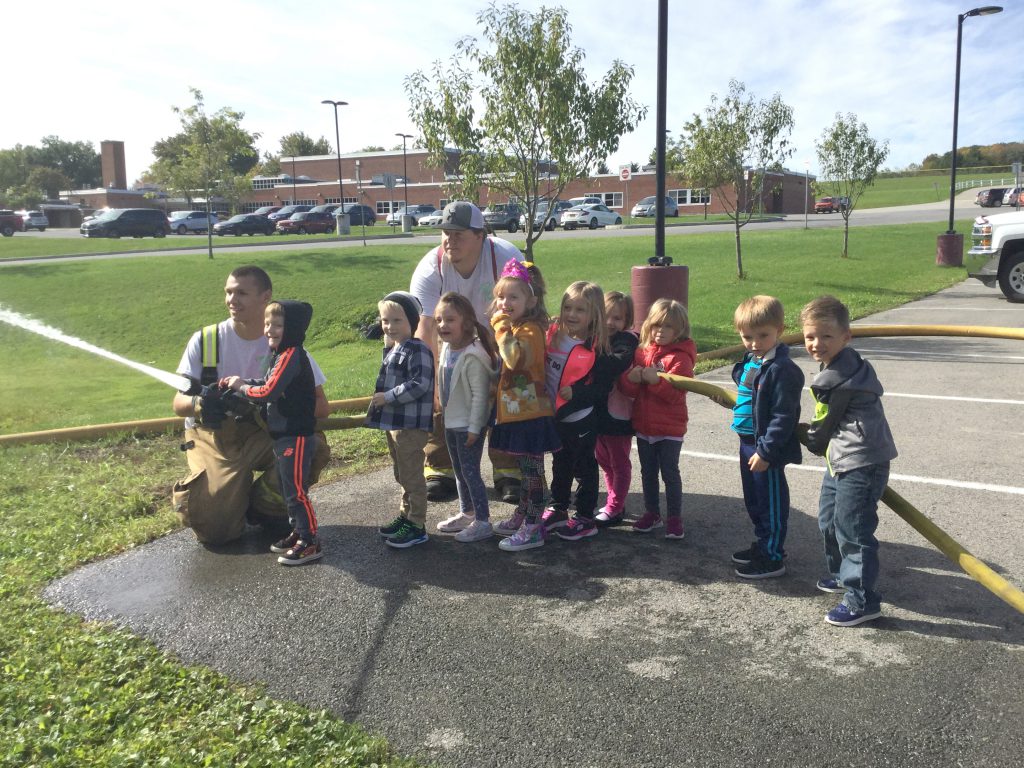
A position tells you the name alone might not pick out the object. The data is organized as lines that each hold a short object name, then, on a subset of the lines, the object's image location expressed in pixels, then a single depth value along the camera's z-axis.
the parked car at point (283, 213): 47.08
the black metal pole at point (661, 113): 10.19
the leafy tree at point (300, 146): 110.19
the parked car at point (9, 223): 47.44
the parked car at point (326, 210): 46.12
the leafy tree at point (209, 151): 25.30
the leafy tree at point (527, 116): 10.31
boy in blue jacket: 3.99
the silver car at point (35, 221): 54.56
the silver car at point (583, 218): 44.38
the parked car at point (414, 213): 51.28
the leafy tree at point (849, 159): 22.25
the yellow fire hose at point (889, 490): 3.52
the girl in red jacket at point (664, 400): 4.77
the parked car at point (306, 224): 44.59
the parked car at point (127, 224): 40.50
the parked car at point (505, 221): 37.59
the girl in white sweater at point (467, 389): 4.70
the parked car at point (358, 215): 46.56
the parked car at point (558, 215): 43.15
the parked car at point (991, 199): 54.31
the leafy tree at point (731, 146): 17.86
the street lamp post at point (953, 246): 23.28
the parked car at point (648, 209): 52.44
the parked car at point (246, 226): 43.47
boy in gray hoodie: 3.66
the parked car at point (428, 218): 47.36
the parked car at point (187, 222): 47.06
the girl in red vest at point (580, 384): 4.68
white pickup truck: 15.55
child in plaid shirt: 4.71
